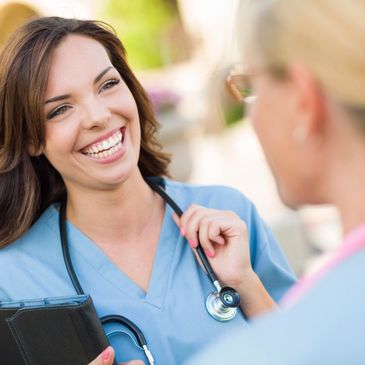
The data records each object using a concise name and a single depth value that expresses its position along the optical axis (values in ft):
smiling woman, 4.52
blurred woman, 2.68
